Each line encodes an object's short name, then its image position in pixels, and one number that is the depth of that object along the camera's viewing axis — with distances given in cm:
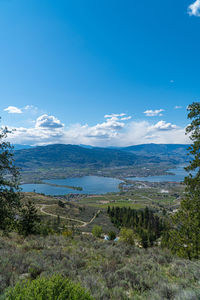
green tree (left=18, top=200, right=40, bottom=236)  1949
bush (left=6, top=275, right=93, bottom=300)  417
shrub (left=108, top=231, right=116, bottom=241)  4341
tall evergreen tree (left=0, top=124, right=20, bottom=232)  1027
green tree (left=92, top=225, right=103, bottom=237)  4421
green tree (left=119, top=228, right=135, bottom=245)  3940
